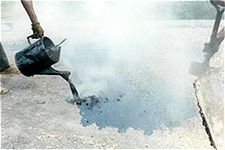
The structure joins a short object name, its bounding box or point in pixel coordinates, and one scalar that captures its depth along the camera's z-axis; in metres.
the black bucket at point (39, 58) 3.52
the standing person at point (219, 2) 3.51
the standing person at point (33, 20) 3.59
